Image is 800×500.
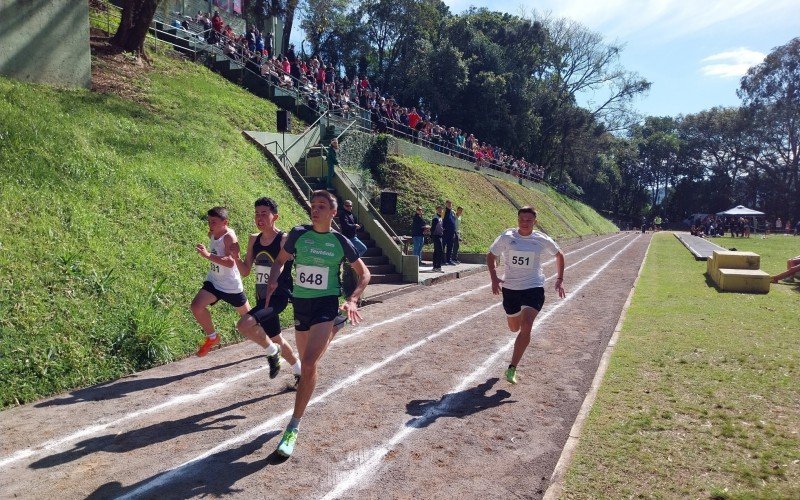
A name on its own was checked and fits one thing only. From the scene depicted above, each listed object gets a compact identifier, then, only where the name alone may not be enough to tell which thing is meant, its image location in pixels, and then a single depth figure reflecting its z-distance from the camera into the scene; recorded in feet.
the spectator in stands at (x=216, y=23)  80.79
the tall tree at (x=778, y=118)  234.58
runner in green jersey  16.37
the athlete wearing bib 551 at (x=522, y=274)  22.34
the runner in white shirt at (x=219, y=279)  21.70
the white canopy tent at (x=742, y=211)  164.19
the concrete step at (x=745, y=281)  45.09
